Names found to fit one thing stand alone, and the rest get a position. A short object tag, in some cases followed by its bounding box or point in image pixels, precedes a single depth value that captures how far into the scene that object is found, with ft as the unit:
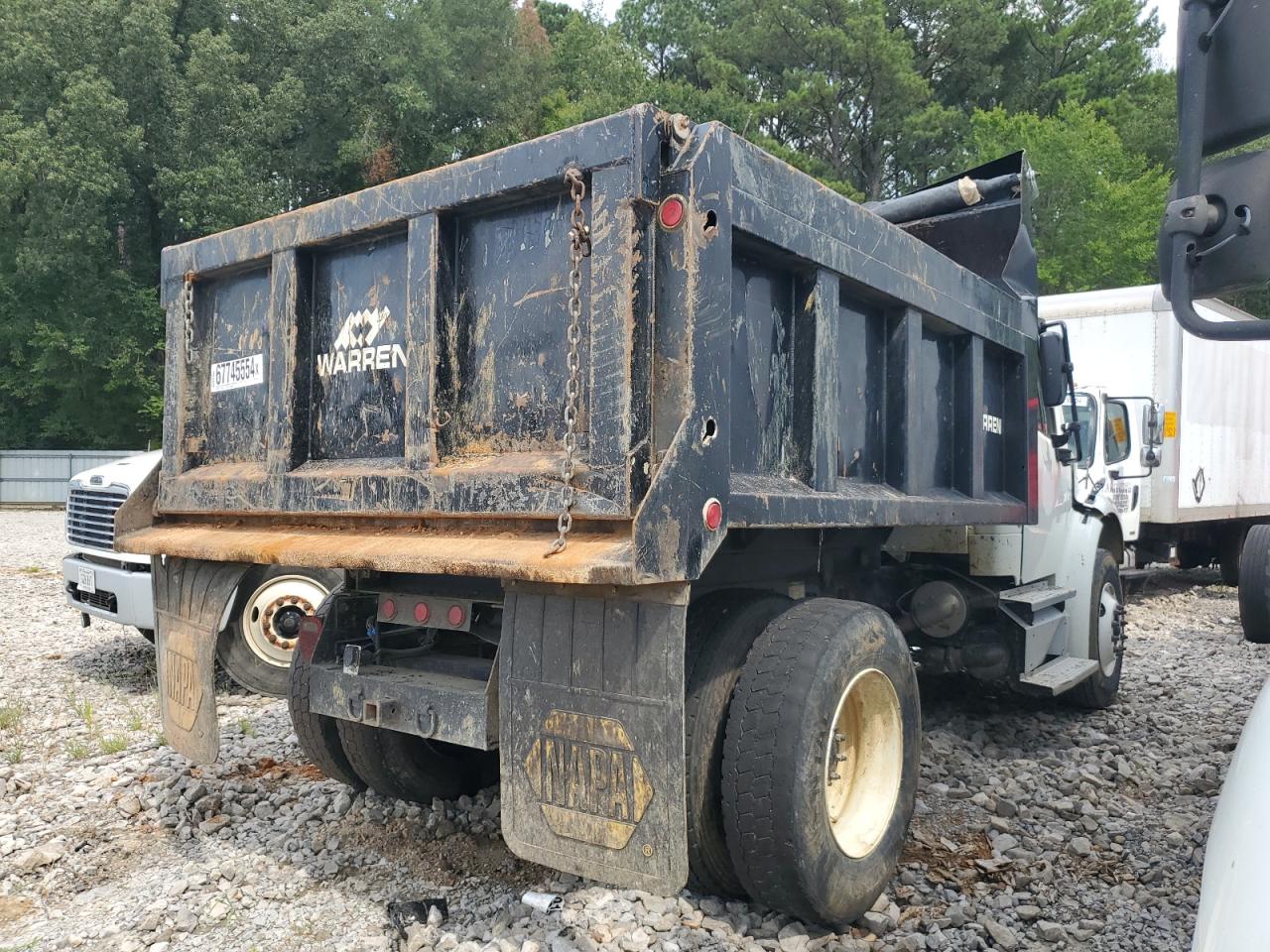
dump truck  8.76
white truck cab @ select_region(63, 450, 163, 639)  20.08
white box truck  31.91
